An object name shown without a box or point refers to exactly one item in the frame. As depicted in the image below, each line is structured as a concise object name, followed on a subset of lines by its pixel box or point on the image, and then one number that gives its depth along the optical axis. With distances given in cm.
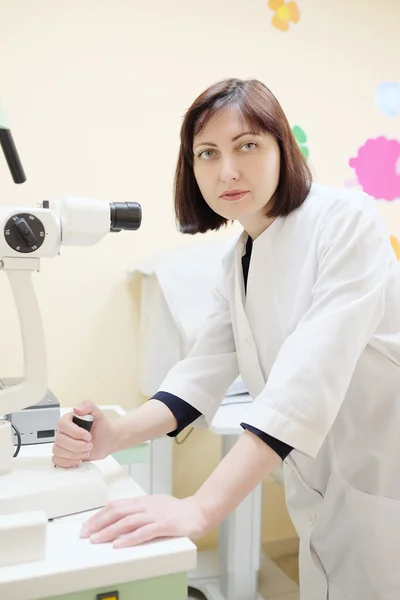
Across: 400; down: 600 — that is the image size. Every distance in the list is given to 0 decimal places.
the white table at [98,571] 60
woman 77
